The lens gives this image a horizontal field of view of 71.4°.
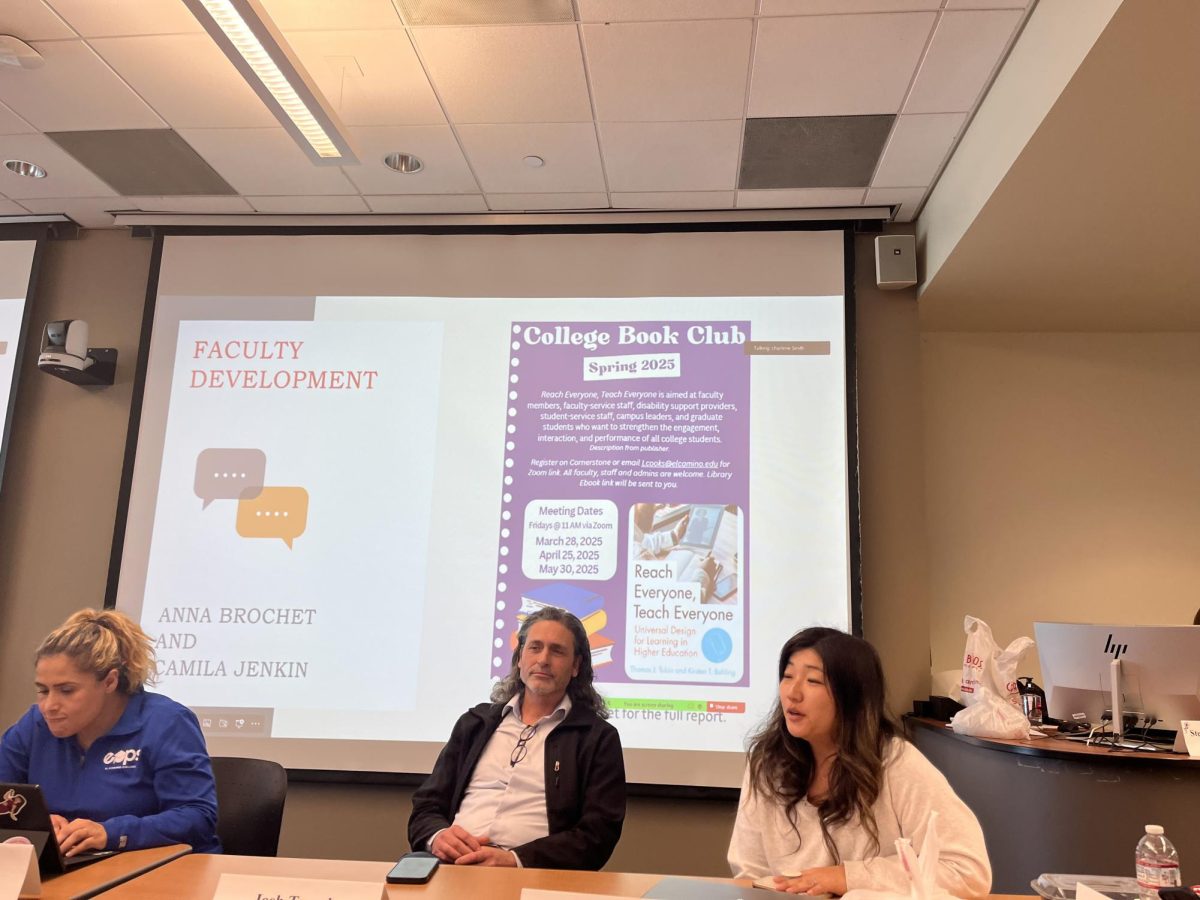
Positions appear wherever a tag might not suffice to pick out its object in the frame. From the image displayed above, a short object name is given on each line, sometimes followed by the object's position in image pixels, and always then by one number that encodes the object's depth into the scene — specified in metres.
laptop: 1.54
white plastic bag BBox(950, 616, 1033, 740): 2.63
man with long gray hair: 2.16
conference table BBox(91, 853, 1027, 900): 1.44
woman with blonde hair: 1.92
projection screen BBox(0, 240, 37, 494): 3.88
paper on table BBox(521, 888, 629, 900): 1.33
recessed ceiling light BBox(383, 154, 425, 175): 3.36
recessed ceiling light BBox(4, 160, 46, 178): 3.49
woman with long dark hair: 1.55
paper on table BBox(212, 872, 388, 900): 1.33
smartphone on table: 1.49
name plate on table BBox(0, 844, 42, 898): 1.37
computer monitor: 2.45
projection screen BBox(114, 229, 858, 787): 3.36
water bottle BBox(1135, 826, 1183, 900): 1.39
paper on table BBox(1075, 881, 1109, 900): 1.27
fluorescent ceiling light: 2.06
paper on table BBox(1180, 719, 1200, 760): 2.21
